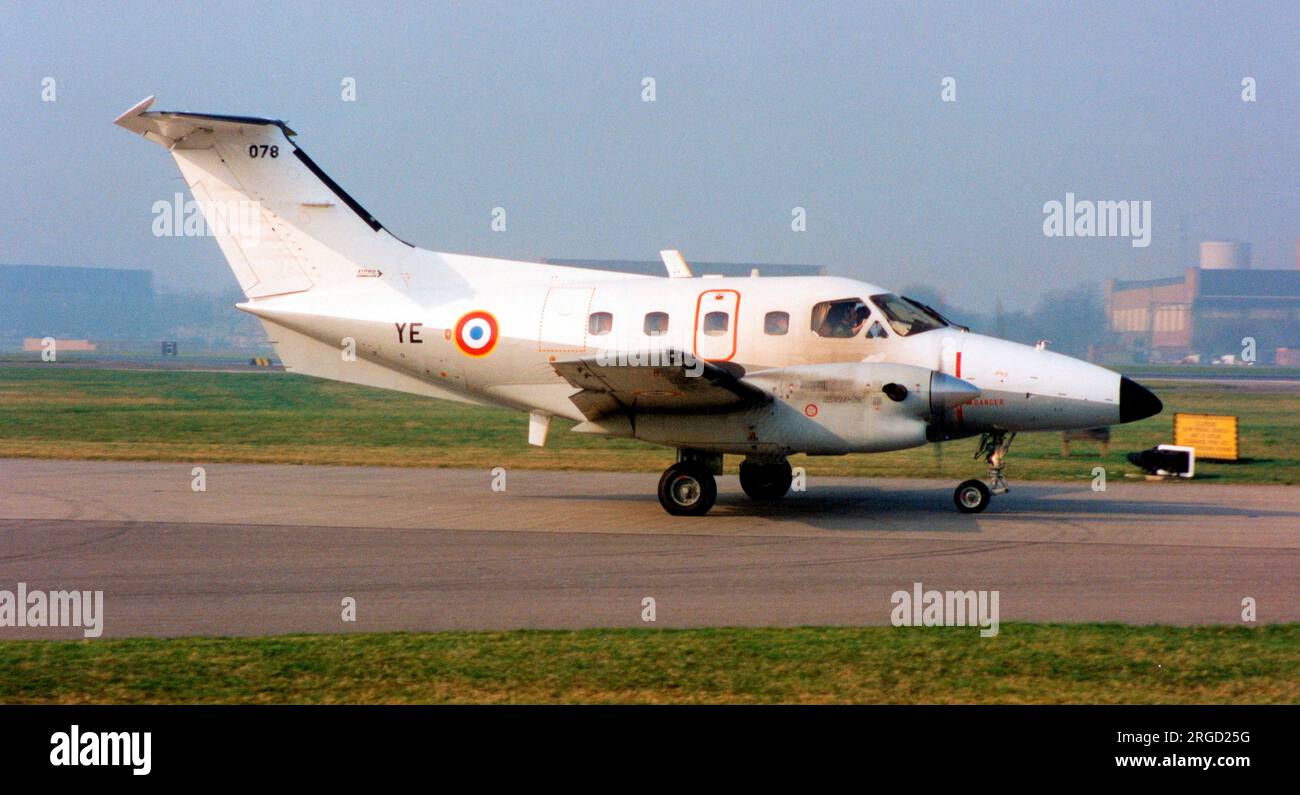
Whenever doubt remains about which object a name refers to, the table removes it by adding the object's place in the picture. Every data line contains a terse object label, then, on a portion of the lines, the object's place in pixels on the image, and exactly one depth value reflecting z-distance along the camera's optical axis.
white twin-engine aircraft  16.06
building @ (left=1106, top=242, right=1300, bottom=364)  100.75
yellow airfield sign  26.00
